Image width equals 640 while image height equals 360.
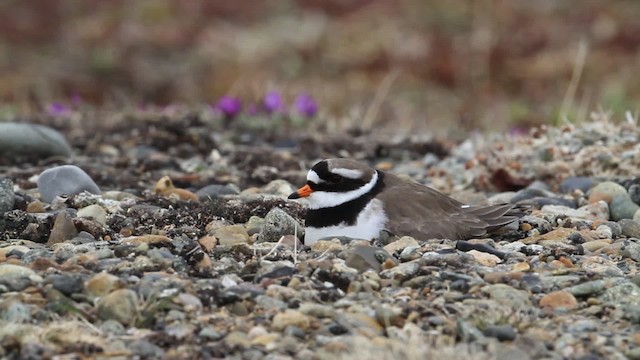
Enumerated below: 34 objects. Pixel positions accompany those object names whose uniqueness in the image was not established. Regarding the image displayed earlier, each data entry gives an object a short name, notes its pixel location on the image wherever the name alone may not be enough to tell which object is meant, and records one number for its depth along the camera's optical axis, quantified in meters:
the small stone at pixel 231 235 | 10.59
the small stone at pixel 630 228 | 11.77
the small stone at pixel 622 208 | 12.84
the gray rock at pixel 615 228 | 11.78
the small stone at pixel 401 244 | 10.18
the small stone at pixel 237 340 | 7.86
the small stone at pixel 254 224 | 11.24
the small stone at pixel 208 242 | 10.25
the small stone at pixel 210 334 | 8.01
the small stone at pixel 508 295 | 8.68
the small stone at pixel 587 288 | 8.99
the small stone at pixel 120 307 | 8.24
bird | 10.95
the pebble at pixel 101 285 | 8.61
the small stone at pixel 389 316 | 8.30
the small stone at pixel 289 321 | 8.20
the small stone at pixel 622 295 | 8.87
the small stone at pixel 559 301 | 8.79
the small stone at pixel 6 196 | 11.55
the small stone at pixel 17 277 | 8.69
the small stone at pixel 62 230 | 10.70
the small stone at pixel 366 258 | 9.48
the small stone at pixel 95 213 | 11.47
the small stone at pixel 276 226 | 10.92
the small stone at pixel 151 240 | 10.15
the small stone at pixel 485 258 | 9.89
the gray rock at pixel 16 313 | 8.12
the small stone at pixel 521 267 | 9.68
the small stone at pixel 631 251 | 10.50
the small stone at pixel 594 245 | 10.82
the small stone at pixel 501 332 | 8.01
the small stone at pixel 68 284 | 8.60
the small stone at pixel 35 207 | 11.96
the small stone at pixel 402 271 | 9.26
